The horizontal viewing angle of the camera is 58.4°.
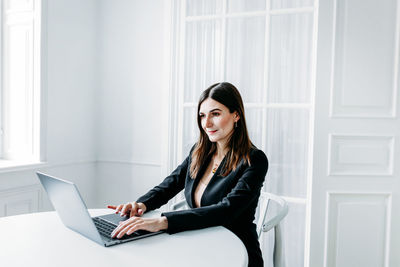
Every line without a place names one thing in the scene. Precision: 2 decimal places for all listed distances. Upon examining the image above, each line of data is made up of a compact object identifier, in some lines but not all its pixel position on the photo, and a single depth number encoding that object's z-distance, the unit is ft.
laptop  3.62
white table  3.26
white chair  4.98
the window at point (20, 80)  8.86
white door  7.25
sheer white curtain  8.08
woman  4.74
